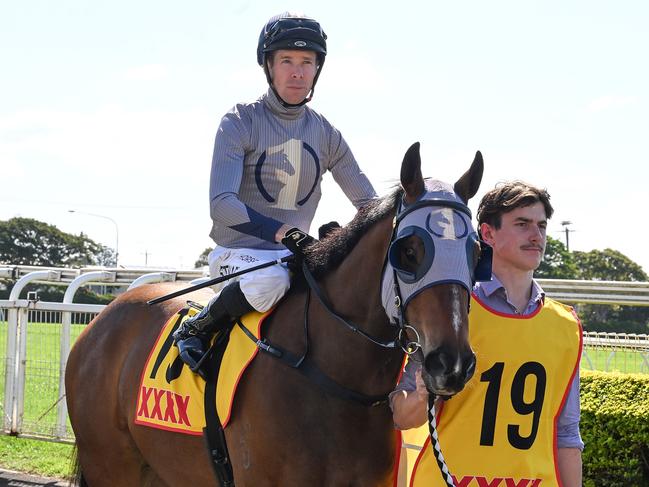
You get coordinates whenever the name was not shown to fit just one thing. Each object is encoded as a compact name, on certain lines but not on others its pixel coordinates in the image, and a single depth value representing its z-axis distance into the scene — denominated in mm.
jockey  3361
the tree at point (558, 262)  58444
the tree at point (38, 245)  69375
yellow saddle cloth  3213
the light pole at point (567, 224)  69000
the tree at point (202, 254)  66200
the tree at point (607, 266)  61844
